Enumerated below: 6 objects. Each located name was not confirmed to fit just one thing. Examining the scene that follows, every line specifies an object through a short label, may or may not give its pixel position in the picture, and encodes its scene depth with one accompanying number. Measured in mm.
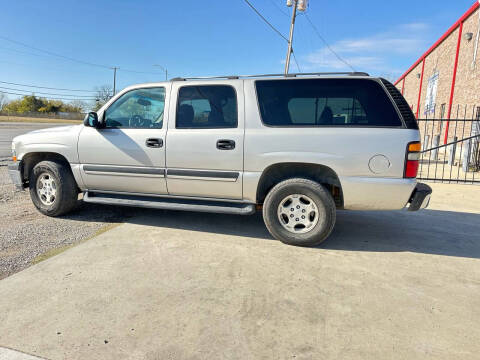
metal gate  9711
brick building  14000
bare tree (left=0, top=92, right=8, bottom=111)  94475
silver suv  3461
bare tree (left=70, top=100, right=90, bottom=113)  99625
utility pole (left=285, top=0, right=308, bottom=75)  18625
